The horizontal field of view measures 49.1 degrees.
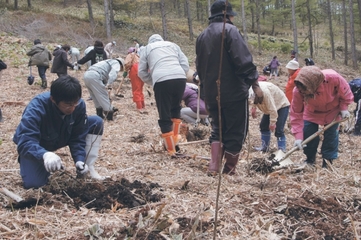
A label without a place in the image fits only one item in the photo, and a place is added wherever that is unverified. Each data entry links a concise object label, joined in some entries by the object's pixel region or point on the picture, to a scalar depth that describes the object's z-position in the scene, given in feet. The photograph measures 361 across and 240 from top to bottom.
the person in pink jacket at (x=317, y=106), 14.24
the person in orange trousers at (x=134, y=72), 29.60
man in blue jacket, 10.38
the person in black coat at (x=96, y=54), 31.40
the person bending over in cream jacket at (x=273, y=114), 19.16
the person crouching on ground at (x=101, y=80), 23.80
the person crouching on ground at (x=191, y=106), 22.98
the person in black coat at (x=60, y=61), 37.35
